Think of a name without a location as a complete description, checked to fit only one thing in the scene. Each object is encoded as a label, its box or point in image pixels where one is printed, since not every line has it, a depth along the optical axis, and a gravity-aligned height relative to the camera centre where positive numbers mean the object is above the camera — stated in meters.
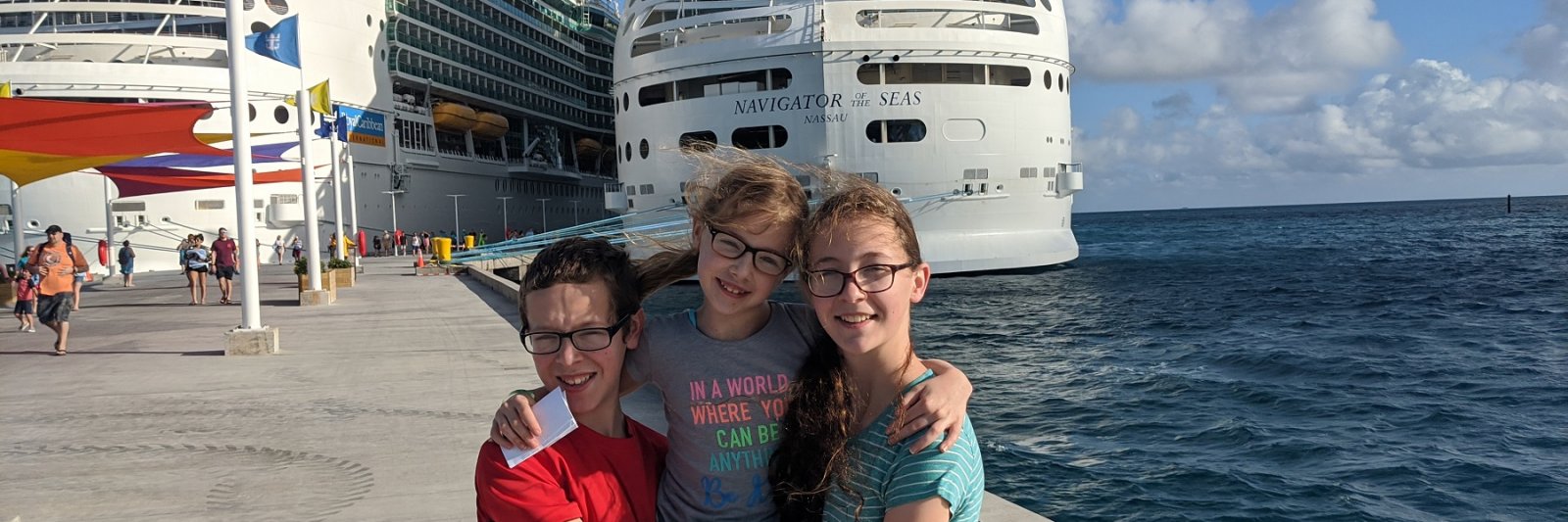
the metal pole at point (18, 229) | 19.81 +0.38
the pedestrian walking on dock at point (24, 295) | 14.14 -0.52
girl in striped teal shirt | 2.39 -0.36
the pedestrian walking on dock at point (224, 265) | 18.91 -0.35
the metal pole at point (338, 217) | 27.14 +0.50
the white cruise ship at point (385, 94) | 34.62 +5.17
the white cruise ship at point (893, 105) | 26.41 +2.65
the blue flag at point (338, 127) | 30.96 +3.22
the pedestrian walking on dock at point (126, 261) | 24.20 -0.30
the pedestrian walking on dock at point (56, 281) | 11.87 -0.32
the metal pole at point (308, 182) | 18.89 +1.03
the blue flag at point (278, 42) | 15.89 +2.69
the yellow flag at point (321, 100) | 24.44 +2.91
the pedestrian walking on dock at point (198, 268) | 18.11 -0.38
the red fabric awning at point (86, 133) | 11.27 +1.19
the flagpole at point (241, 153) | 11.62 +0.89
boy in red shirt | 2.58 -0.35
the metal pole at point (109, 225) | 28.92 +0.55
